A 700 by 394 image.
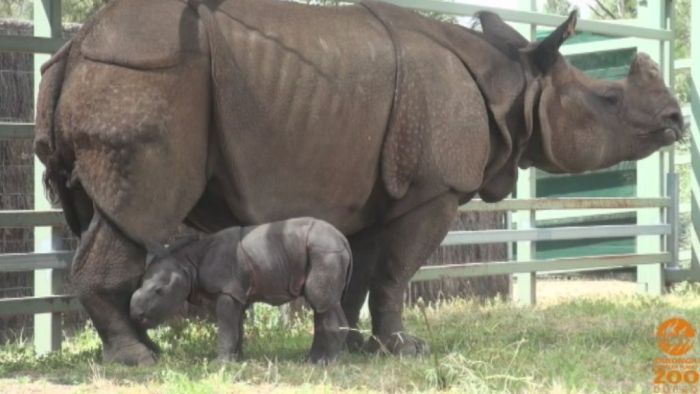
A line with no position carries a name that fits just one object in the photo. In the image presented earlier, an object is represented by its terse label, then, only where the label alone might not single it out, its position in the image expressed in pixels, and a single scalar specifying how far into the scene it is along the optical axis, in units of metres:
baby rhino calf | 12.84
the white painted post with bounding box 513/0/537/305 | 21.98
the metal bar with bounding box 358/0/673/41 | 19.94
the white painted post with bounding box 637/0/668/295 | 24.81
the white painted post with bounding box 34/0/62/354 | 15.60
